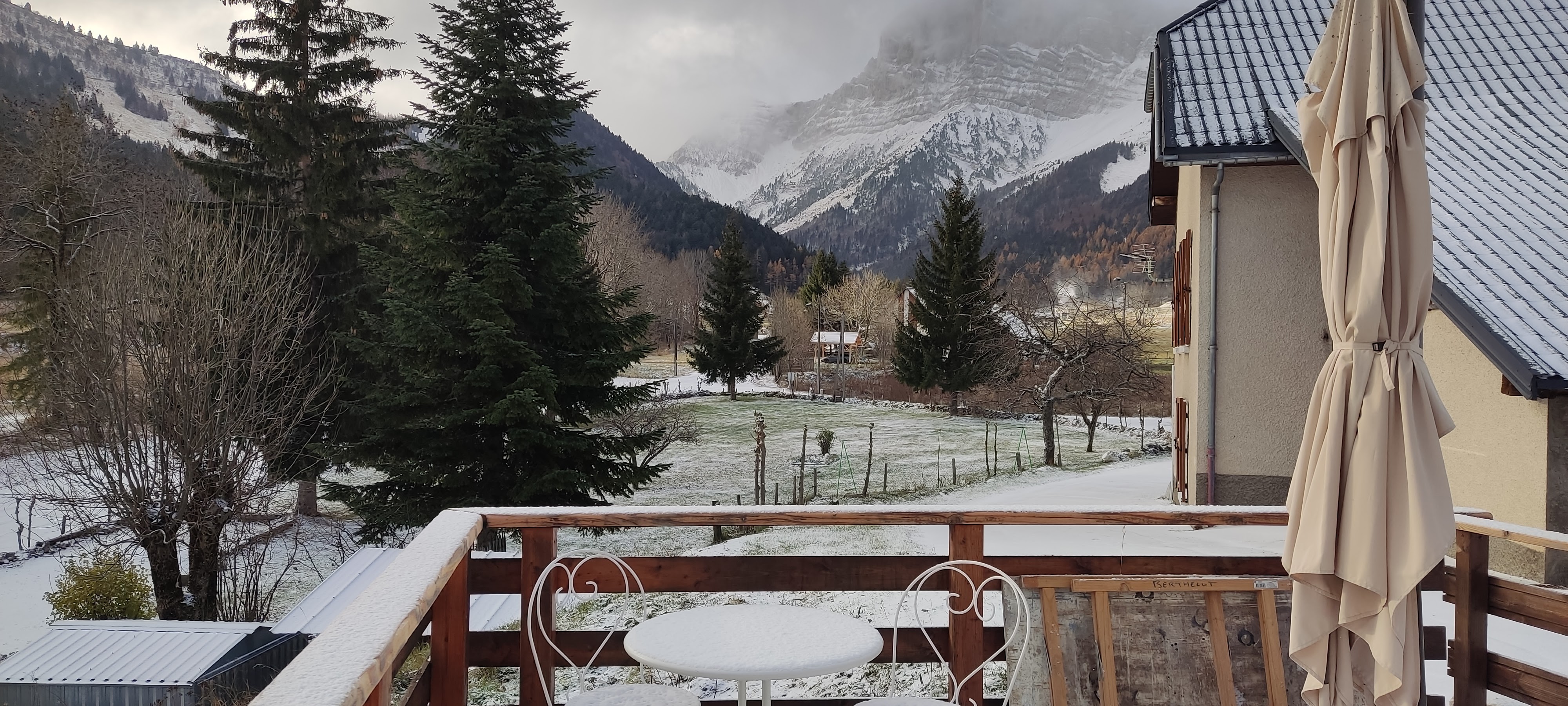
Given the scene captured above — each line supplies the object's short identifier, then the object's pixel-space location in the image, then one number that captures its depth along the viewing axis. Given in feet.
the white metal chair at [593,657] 7.23
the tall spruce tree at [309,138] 46.39
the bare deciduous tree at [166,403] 31.24
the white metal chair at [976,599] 8.73
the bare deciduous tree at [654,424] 54.08
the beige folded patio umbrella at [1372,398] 6.63
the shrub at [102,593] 29.89
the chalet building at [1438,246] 19.11
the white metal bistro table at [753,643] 6.88
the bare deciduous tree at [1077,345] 56.18
